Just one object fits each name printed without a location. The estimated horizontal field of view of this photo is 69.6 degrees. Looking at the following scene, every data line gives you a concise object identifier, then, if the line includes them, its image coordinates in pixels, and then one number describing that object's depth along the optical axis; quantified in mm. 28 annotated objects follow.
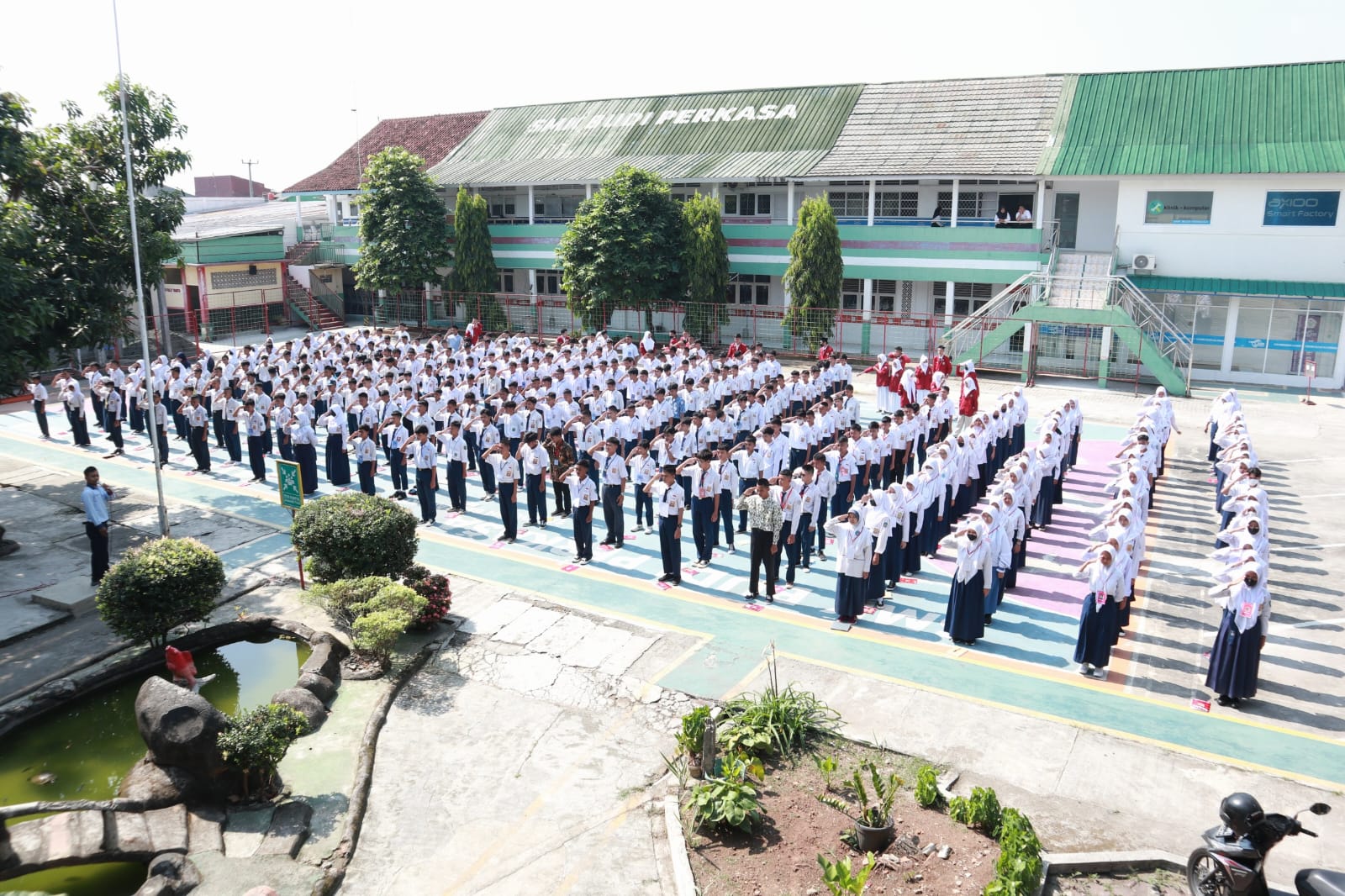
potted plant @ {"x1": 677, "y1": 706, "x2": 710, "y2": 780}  7555
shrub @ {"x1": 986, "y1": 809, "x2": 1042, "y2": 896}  5824
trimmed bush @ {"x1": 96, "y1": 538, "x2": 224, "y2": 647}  9219
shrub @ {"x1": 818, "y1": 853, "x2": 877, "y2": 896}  5770
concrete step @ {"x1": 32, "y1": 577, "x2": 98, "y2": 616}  10680
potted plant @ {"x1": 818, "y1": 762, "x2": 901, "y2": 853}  6469
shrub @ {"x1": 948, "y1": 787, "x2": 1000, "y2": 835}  6562
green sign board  11312
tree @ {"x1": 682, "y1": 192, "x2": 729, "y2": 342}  28438
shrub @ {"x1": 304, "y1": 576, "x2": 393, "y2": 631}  9625
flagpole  10898
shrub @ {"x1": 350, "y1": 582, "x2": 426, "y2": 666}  8953
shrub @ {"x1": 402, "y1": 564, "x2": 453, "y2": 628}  9906
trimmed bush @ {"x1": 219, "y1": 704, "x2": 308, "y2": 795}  7035
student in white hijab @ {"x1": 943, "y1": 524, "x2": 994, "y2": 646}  9578
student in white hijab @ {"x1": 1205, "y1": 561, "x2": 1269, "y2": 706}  8453
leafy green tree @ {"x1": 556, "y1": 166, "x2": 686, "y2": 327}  27953
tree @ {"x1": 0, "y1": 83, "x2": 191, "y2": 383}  11219
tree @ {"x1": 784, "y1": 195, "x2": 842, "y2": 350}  26781
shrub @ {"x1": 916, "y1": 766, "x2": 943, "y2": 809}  6875
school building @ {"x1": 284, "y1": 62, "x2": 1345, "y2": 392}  23828
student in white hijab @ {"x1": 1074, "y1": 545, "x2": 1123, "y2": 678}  8992
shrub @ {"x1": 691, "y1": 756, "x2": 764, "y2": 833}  6645
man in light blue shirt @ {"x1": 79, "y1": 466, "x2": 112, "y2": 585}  11055
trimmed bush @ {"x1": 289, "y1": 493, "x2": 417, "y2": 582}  10156
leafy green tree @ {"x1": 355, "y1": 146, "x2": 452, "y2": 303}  31578
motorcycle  5793
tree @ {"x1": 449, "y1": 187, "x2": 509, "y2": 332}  32406
